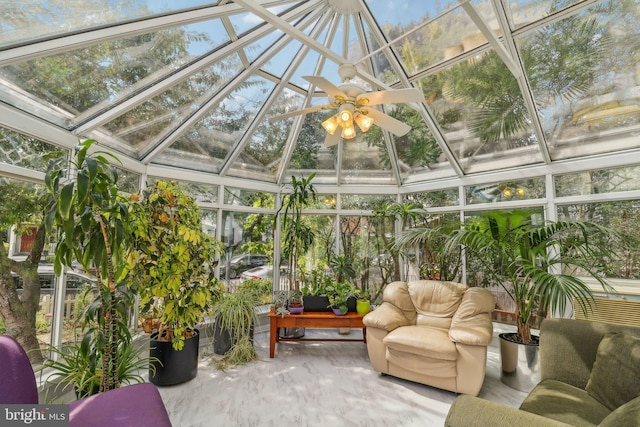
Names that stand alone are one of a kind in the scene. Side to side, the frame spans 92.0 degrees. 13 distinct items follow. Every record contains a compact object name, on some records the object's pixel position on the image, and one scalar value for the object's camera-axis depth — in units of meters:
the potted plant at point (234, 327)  3.71
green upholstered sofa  1.36
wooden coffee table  3.97
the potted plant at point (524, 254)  2.95
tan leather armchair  2.90
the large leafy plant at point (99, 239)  1.90
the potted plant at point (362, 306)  4.10
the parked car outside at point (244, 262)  5.02
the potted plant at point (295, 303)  4.11
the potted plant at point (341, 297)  4.09
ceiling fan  2.12
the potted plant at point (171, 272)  3.00
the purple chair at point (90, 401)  1.59
